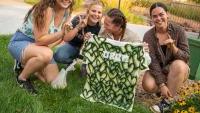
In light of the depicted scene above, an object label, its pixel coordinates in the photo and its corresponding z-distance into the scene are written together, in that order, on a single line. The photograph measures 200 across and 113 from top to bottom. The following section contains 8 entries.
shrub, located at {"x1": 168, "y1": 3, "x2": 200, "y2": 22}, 10.03
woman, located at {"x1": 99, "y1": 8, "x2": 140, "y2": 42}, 3.19
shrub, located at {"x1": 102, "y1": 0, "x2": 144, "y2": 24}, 9.18
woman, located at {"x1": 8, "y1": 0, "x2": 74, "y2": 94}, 3.14
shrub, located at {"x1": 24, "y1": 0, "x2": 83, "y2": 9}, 9.30
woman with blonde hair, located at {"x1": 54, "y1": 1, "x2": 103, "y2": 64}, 3.27
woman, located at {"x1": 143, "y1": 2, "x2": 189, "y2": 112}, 3.18
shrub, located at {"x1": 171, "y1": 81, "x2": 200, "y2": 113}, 2.91
